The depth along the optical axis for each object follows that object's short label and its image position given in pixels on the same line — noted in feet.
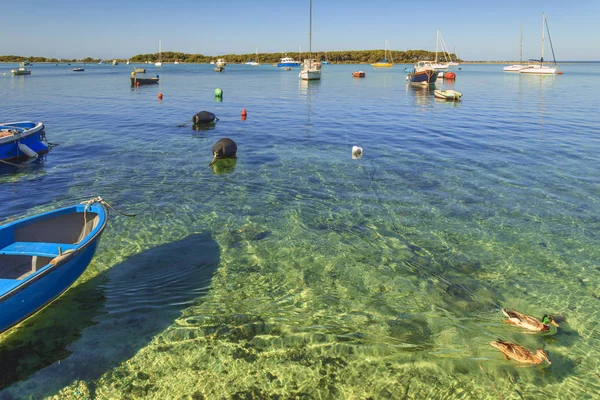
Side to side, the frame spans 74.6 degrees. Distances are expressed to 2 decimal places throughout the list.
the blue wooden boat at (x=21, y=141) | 63.41
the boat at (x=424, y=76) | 220.64
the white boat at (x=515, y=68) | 384.27
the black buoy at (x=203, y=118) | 98.12
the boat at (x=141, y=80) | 237.66
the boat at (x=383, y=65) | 561.43
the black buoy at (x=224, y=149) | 65.98
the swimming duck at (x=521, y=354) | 22.67
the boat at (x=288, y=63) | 602.44
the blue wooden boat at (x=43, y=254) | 22.99
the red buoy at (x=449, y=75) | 307.17
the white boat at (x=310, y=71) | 264.72
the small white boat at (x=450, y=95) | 155.53
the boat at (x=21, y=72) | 315.39
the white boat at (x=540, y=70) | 347.97
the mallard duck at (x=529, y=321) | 25.31
